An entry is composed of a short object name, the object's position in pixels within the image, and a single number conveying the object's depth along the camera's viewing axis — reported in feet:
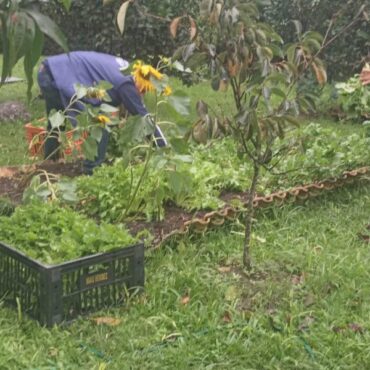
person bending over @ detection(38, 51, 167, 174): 18.76
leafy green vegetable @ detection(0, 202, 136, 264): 11.45
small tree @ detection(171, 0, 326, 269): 10.77
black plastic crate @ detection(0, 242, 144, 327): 10.73
